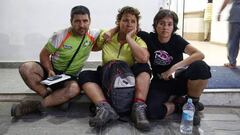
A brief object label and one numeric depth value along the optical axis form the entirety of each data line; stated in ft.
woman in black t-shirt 6.73
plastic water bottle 6.27
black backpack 6.75
